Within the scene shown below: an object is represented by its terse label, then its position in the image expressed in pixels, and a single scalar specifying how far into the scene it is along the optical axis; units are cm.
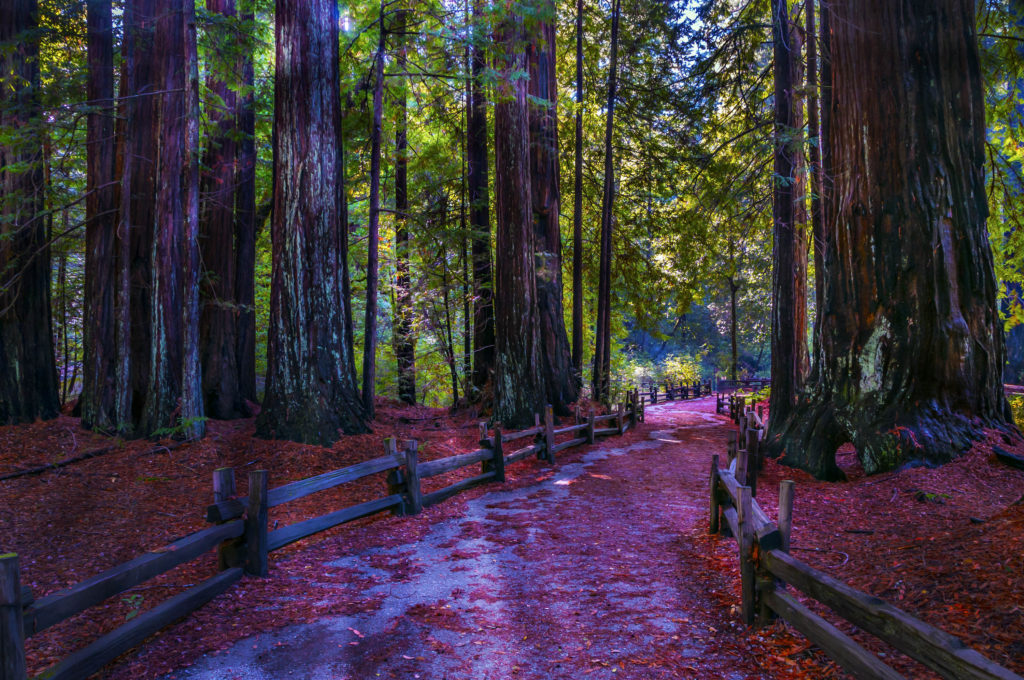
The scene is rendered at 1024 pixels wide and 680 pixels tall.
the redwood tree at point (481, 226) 1764
